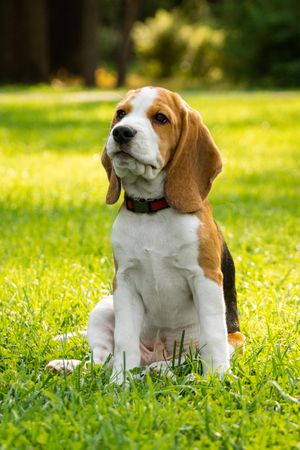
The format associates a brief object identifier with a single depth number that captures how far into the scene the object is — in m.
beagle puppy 4.19
